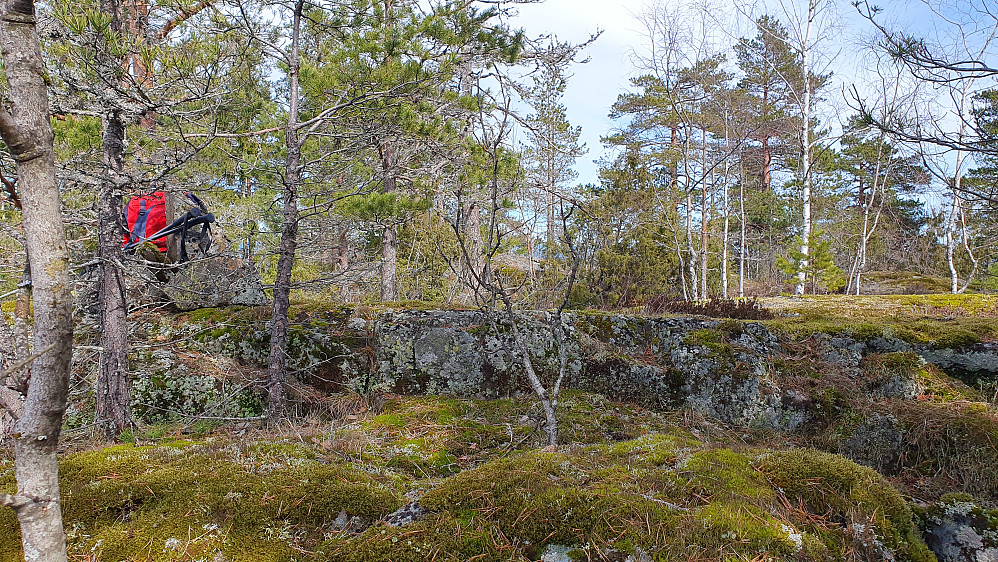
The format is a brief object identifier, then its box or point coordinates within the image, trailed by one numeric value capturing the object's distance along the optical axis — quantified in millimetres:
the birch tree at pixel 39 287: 1268
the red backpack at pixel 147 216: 4875
